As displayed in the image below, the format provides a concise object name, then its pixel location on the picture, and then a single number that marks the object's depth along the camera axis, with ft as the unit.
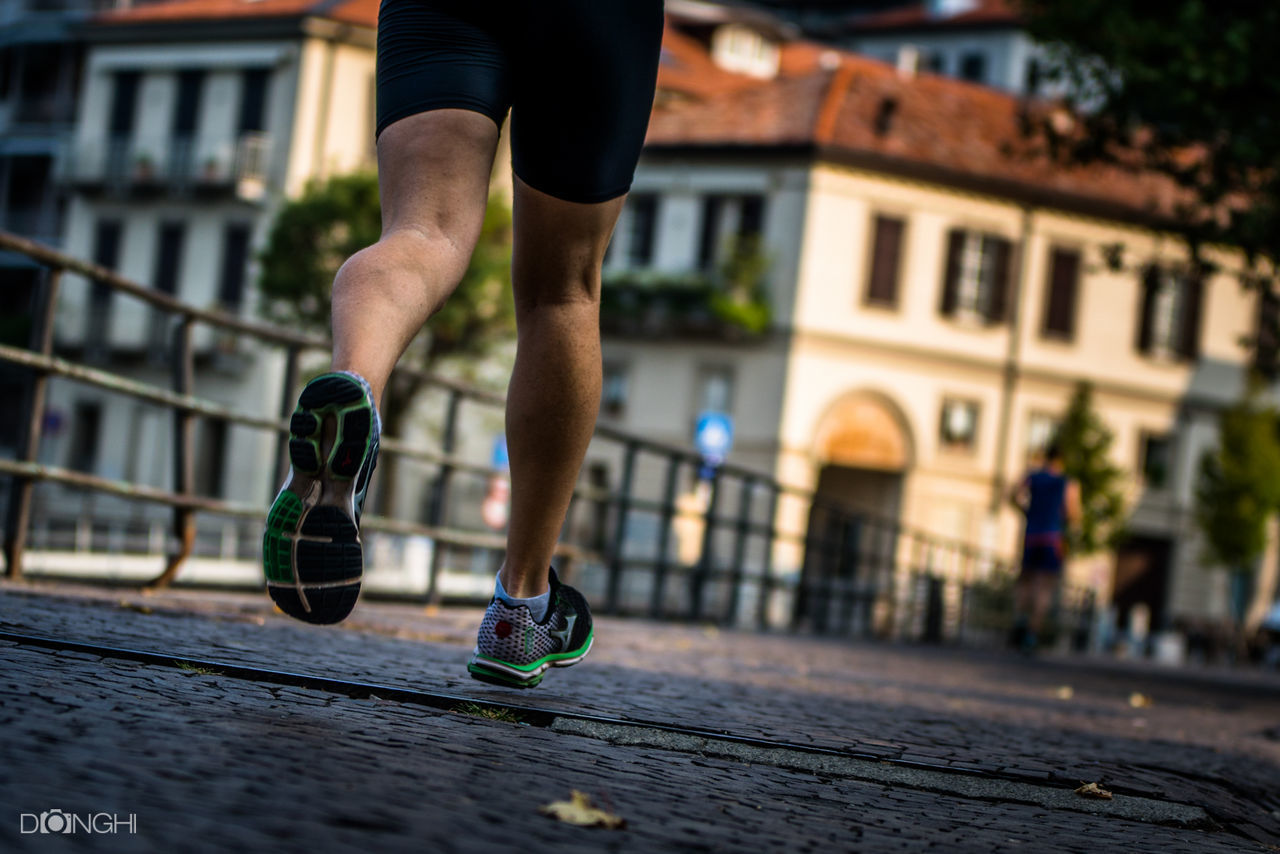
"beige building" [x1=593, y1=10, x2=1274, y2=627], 127.34
